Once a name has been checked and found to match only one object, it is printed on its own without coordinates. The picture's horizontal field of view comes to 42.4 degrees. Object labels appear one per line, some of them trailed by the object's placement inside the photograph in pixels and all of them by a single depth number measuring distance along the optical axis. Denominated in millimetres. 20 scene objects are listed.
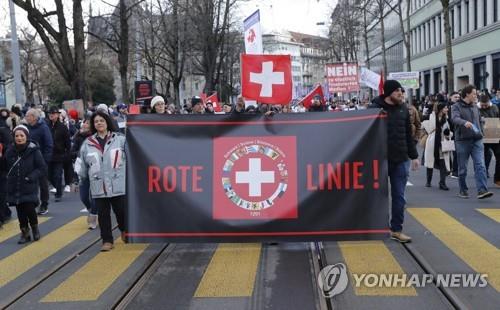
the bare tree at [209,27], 38562
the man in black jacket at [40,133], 11844
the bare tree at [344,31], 56222
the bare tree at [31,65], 65000
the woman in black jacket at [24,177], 8570
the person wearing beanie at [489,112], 12508
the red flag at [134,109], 16784
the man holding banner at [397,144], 7543
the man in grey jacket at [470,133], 10620
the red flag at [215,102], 24200
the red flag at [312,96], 14695
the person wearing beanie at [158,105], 10078
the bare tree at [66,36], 21781
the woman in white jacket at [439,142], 12188
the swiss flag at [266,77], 7516
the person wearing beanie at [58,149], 12741
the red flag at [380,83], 15851
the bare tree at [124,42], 24344
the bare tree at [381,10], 43709
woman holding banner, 7586
